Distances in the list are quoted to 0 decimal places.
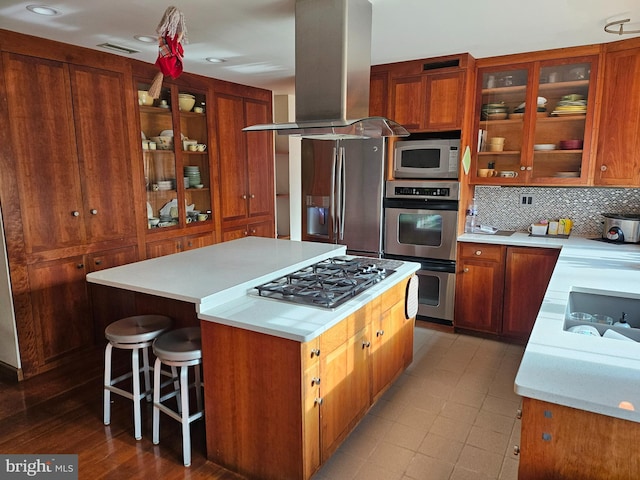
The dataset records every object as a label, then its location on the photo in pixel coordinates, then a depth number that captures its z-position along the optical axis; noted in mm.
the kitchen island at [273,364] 1859
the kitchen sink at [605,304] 2129
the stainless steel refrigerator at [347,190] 3980
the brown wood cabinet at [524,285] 3406
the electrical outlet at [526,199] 3936
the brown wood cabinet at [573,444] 1162
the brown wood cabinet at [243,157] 4391
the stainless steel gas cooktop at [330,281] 2146
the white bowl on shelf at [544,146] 3596
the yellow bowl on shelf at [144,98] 3625
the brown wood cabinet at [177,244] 3818
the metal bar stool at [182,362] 2113
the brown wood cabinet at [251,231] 4570
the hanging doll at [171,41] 2062
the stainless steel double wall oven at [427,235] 3748
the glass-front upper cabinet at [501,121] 3627
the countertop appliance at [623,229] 3344
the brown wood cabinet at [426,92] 3590
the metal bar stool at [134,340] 2312
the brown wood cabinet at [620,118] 3178
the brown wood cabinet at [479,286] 3611
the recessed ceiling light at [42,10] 2385
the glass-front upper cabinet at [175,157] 3779
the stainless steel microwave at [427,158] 3680
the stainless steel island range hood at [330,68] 2314
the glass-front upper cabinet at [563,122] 3389
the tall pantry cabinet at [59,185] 2844
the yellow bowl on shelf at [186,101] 3981
